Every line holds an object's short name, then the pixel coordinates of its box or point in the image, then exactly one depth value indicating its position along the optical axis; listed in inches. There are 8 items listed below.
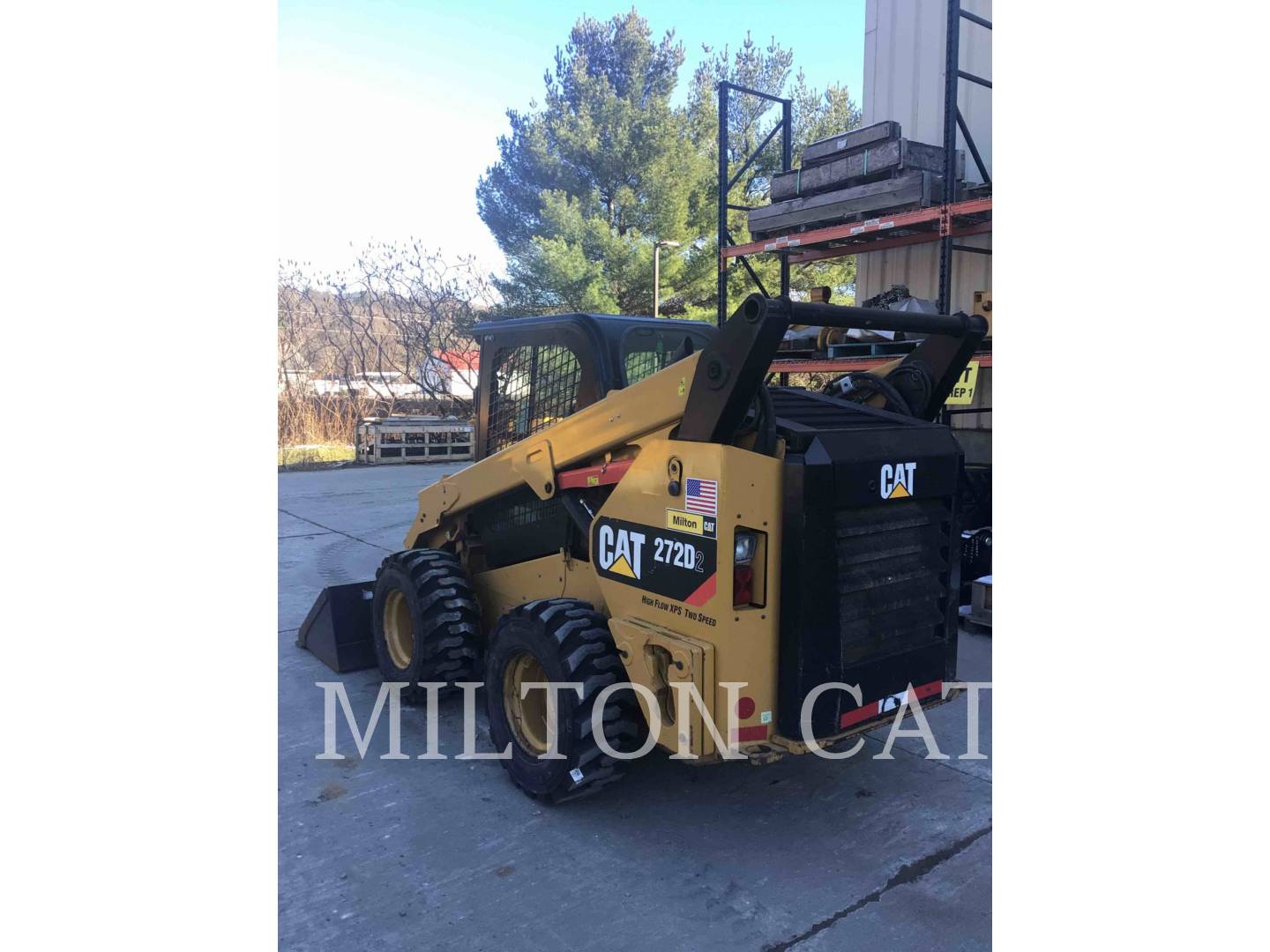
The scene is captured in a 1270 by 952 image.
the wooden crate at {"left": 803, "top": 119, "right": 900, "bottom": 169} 303.4
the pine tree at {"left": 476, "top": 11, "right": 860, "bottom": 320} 781.3
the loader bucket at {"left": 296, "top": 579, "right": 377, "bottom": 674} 200.2
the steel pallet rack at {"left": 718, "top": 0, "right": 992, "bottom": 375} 281.0
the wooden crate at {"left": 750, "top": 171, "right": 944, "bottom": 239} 293.9
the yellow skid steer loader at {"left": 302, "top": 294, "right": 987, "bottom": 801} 117.4
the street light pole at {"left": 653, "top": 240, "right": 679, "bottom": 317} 709.9
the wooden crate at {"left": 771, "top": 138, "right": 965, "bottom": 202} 297.7
